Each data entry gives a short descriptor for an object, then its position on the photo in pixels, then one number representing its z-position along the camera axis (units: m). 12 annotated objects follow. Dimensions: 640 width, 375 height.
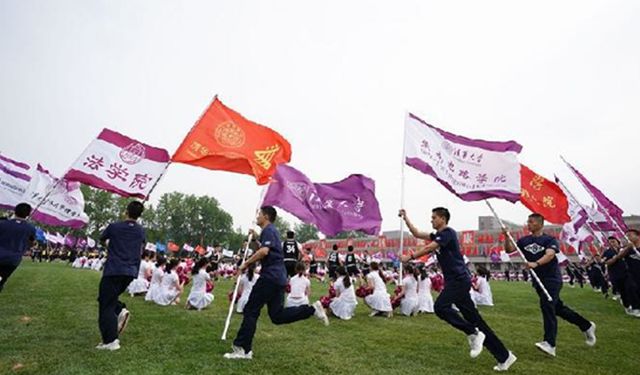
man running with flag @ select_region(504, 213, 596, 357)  6.84
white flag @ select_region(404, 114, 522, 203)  8.85
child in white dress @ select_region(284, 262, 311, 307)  11.30
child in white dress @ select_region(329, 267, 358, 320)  11.32
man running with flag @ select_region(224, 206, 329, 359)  5.96
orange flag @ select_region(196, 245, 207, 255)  44.80
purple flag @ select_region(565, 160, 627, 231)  13.27
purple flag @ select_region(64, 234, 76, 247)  49.06
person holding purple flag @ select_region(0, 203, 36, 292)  6.99
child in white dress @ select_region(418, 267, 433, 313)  13.23
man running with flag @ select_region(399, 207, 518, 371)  5.95
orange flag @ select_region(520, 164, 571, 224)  12.27
